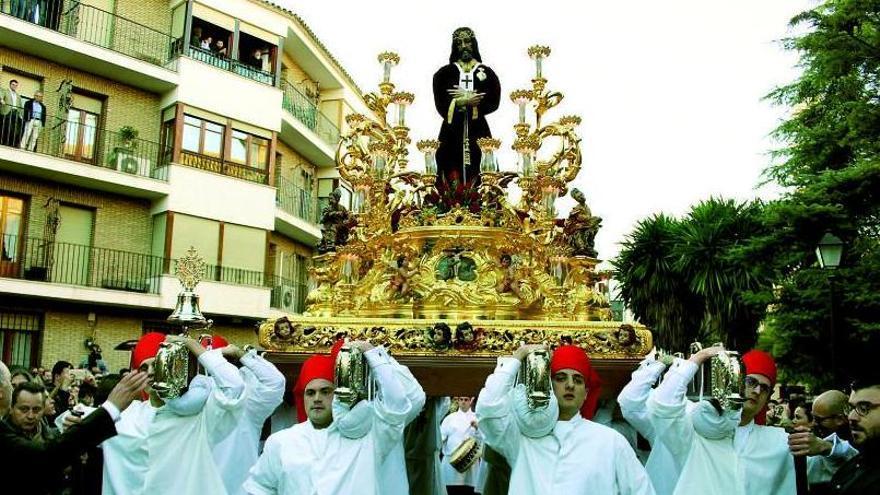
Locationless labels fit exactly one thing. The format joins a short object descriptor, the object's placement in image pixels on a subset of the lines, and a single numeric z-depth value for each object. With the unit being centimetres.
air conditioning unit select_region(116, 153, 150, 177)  1848
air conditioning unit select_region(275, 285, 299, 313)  2260
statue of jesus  853
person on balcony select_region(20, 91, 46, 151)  1677
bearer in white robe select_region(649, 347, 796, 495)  447
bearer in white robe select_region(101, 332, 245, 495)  463
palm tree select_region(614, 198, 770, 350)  1798
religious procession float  642
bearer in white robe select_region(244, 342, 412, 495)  426
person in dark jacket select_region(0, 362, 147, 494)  347
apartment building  1708
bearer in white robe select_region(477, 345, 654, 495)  412
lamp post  952
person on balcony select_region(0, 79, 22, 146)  1652
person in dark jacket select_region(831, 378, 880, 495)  370
